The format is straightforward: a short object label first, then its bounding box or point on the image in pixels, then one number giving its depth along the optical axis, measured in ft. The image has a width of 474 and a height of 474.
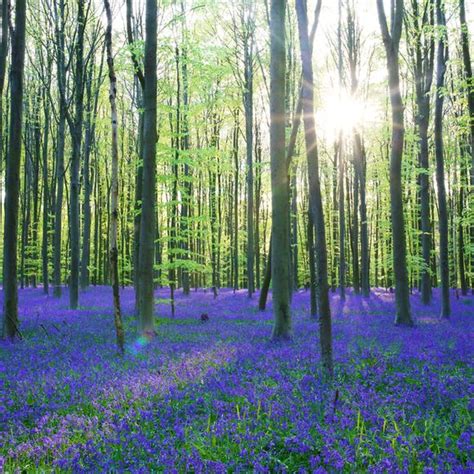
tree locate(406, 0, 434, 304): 65.41
